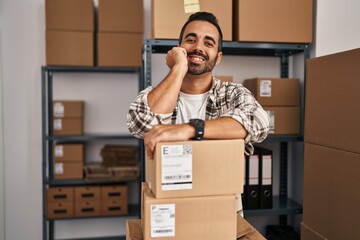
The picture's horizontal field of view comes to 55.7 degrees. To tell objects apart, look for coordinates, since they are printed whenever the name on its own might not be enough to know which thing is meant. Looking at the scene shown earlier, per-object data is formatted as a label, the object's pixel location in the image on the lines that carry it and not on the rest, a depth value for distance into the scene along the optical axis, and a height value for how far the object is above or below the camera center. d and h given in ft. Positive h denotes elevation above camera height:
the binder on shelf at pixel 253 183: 7.20 -1.60
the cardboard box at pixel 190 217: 2.68 -0.88
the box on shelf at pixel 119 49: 7.94 +1.36
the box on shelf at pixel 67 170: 8.13 -1.51
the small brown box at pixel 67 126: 8.11 -0.47
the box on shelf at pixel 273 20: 6.54 +1.69
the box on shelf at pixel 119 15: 7.91 +2.13
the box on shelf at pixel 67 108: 8.07 -0.04
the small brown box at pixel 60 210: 8.09 -2.46
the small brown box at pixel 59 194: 8.08 -2.08
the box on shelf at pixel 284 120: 7.13 -0.26
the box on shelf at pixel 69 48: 7.76 +1.35
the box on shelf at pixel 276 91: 7.08 +0.35
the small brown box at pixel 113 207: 8.22 -2.43
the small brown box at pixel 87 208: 8.14 -2.43
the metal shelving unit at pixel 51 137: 8.11 -0.74
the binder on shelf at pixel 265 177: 7.25 -1.48
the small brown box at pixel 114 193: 8.22 -2.08
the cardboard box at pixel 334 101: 3.88 +0.08
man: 3.09 +0.06
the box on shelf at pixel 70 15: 7.71 +2.09
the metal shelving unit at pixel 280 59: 6.33 +0.98
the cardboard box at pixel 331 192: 3.93 -1.06
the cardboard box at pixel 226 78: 6.82 +0.59
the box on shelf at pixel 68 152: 8.07 -1.08
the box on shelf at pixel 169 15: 6.14 +1.66
